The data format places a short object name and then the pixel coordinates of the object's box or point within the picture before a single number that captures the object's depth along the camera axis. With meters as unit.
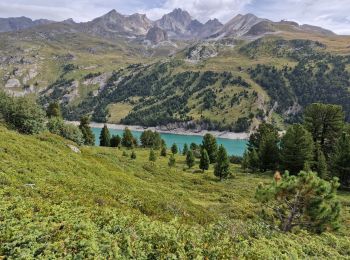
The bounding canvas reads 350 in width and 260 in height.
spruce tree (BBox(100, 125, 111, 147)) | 141.25
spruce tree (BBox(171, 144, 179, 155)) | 121.31
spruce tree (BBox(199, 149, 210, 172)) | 85.94
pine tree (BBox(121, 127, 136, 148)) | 136.50
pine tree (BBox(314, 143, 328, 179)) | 77.27
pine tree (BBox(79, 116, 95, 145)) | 122.16
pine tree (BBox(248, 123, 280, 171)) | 93.31
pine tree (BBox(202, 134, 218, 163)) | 108.25
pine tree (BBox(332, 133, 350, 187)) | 73.19
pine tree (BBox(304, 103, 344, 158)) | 85.88
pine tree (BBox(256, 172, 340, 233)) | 32.16
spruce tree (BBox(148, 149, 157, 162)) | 93.90
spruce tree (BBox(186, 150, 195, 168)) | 92.62
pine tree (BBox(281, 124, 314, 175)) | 80.31
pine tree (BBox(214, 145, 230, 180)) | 76.15
